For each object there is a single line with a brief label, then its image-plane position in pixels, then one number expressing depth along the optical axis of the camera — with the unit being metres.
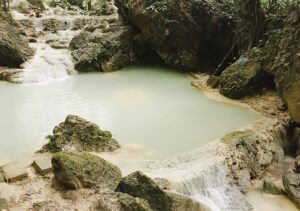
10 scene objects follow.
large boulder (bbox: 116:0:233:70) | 9.11
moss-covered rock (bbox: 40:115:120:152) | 4.87
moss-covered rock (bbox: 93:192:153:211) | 3.50
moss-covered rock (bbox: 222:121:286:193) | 4.89
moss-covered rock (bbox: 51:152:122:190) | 3.84
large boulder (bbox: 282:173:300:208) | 4.56
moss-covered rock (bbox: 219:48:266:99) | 7.30
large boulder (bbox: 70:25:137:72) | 9.65
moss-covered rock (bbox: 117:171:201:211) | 3.72
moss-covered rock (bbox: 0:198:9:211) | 3.48
